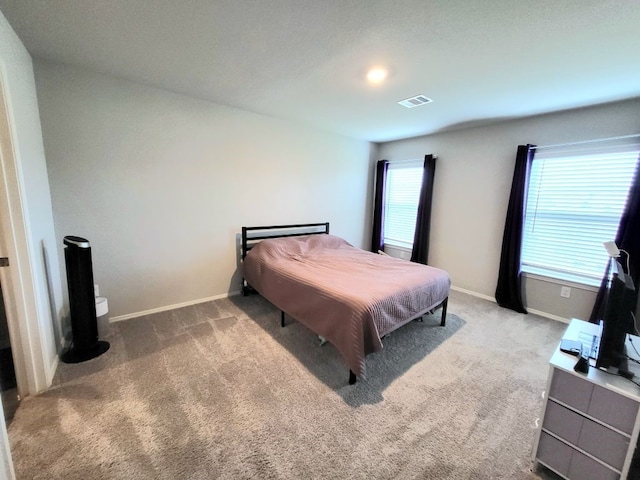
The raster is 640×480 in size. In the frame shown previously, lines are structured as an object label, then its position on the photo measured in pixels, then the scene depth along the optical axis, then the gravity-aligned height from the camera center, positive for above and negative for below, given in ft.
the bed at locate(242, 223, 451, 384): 6.14 -2.54
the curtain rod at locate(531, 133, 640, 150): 8.14 +2.19
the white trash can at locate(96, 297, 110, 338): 7.52 -3.69
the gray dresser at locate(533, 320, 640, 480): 3.66 -3.28
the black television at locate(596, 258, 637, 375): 3.88 -1.80
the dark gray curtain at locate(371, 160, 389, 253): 15.57 -0.49
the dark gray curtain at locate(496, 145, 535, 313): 10.11 -1.47
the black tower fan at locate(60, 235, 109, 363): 6.47 -2.81
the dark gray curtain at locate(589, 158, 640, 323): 7.96 -0.72
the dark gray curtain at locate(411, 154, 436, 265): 13.19 -0.80
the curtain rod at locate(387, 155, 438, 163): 13.45 +2.21
